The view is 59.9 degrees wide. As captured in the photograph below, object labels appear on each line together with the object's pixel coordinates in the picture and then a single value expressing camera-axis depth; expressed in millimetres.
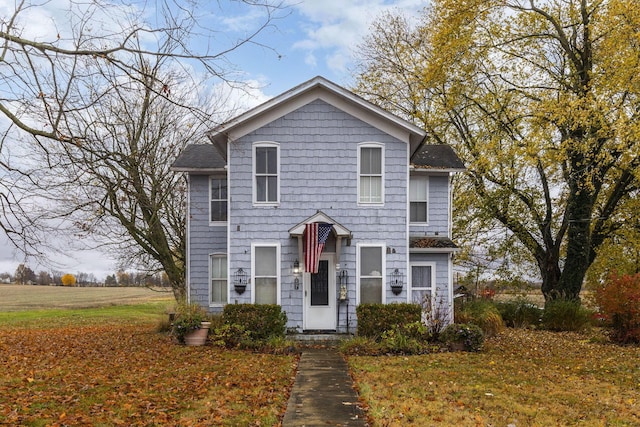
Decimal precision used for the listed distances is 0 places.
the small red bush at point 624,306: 16125
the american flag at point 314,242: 15445
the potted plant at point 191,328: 14945
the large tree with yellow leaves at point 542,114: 19250
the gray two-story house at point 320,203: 16266
